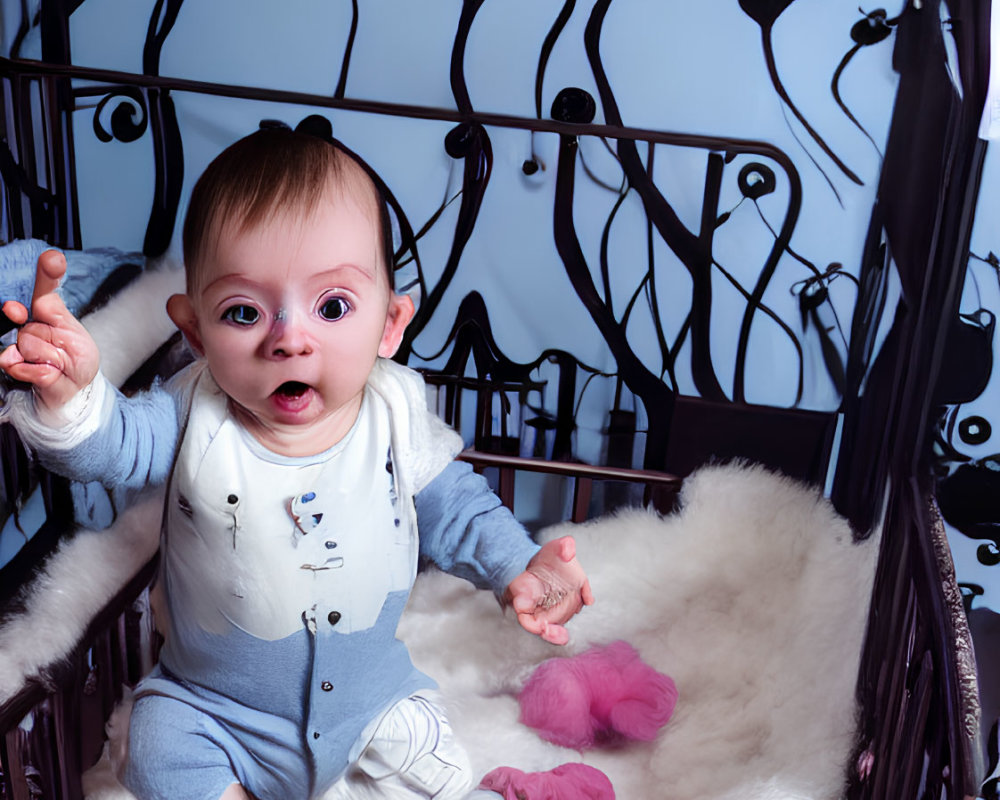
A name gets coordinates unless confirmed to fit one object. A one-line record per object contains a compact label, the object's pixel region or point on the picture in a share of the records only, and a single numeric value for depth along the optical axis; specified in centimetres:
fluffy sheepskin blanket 69
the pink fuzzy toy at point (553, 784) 65
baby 54
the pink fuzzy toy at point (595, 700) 71
